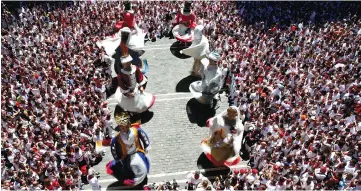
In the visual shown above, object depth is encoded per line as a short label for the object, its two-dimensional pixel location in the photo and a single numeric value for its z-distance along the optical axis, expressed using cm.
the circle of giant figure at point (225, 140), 1390
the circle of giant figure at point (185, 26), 2048
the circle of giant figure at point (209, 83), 1583
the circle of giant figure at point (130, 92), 1575
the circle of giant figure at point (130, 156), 1262
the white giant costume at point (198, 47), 1804
